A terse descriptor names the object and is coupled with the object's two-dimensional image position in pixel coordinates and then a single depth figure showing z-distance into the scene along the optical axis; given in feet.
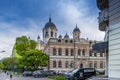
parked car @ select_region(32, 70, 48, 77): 63.10
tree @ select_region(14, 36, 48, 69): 77.21
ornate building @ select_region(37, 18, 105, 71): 90.47
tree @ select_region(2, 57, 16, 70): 148.37
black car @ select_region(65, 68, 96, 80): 38.00
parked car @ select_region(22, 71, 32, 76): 70.42
